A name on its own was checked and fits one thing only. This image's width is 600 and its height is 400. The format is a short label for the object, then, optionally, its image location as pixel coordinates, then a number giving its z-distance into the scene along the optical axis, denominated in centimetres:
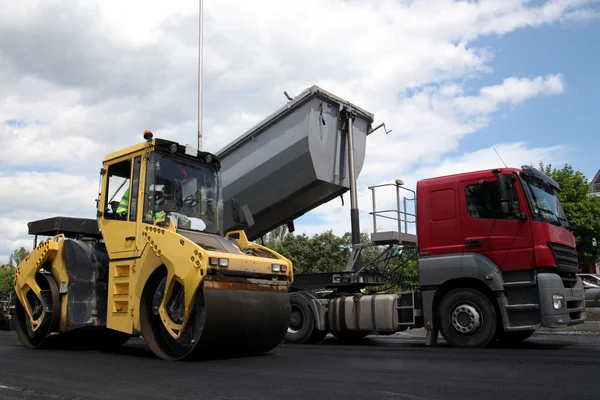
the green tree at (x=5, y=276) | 7014
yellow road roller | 643
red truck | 791
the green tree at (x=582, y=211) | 2739
